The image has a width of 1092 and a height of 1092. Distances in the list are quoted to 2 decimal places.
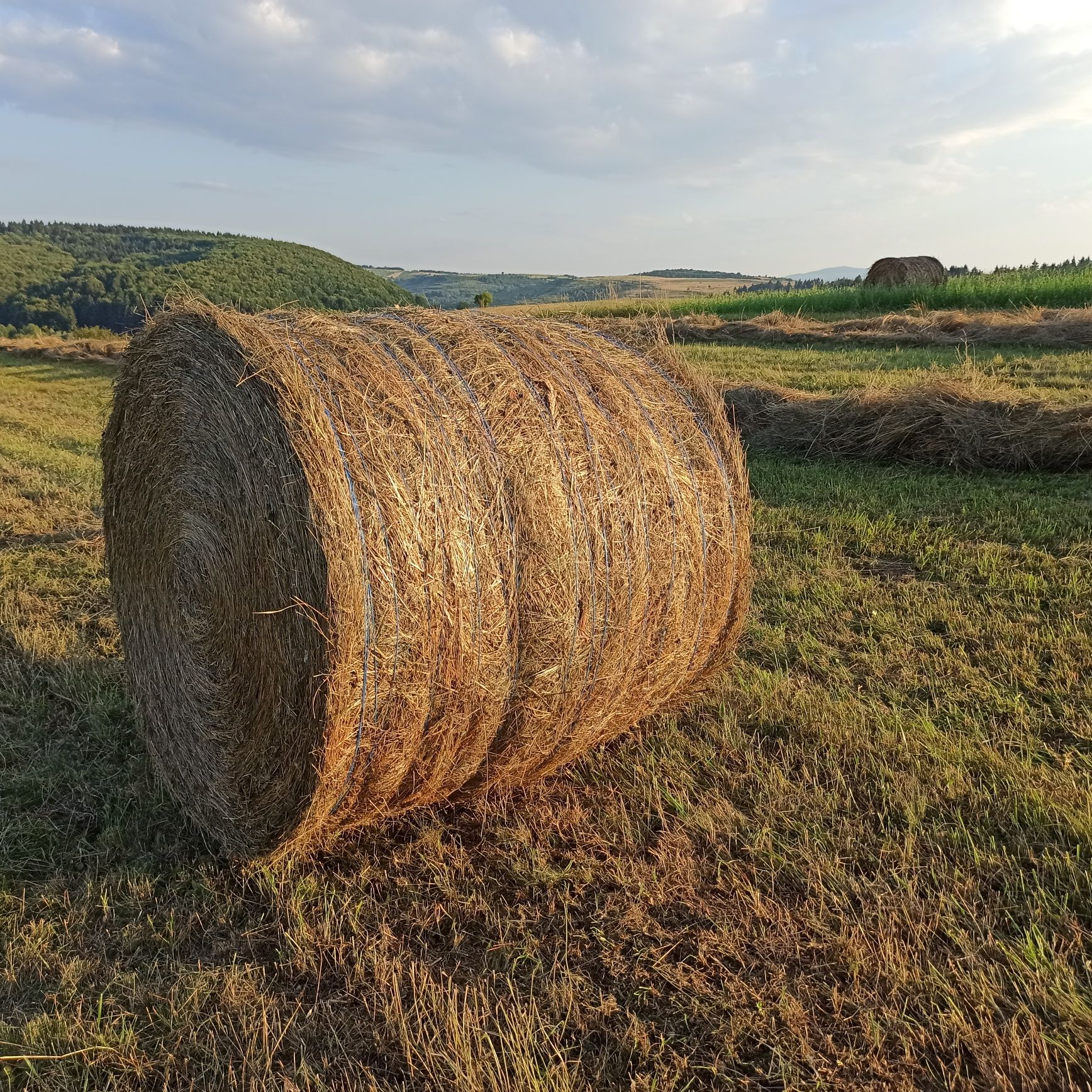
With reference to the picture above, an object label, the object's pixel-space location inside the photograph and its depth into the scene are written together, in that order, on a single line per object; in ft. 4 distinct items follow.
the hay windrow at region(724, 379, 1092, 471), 27.30
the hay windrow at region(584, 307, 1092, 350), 49.49
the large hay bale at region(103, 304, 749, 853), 9.35
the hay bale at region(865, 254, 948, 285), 84.02
